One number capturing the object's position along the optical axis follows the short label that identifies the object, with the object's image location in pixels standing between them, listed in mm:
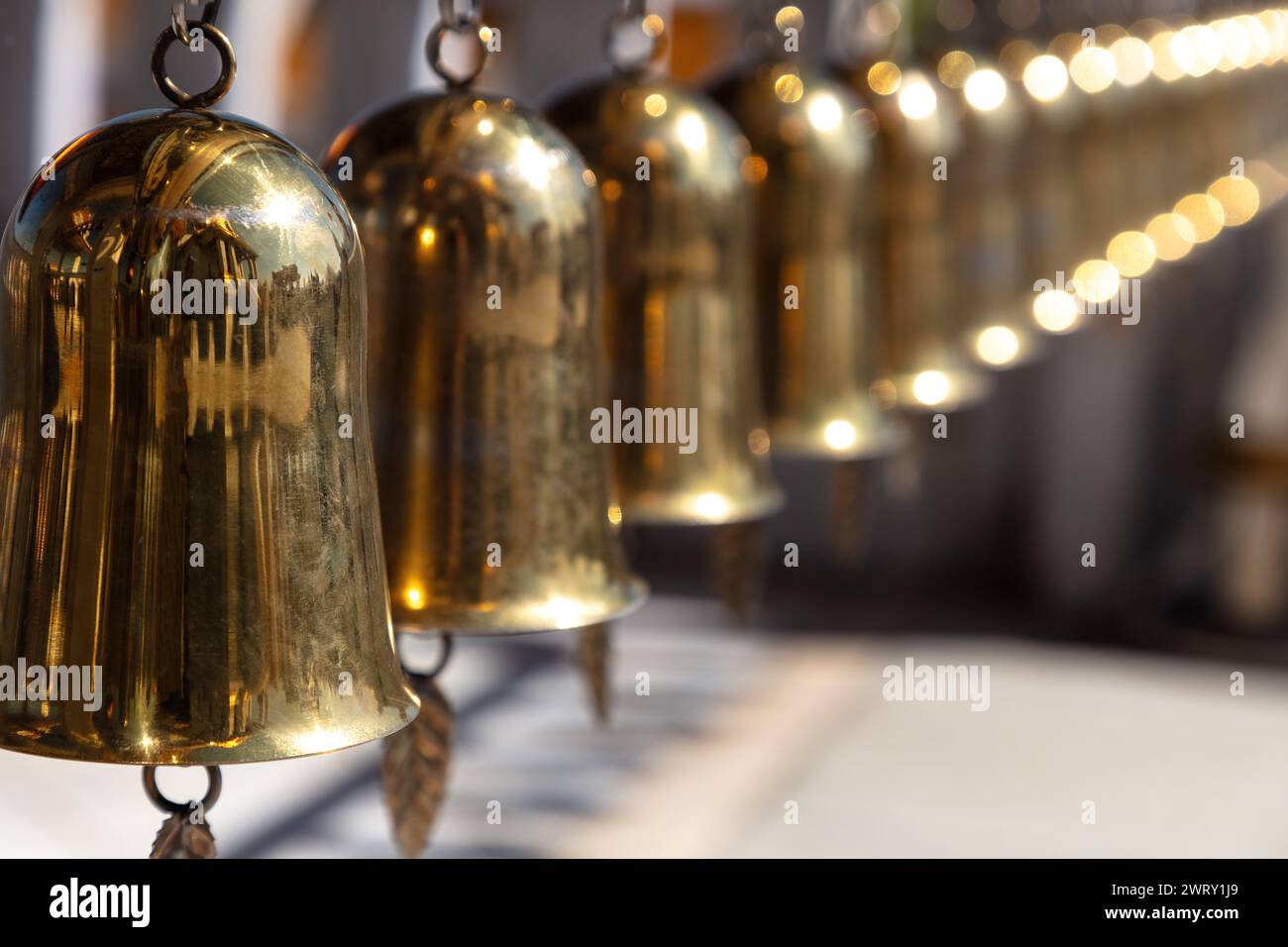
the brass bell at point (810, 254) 1418
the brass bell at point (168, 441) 740
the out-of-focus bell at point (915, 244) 1646
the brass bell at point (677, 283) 1178
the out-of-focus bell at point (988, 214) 1844
